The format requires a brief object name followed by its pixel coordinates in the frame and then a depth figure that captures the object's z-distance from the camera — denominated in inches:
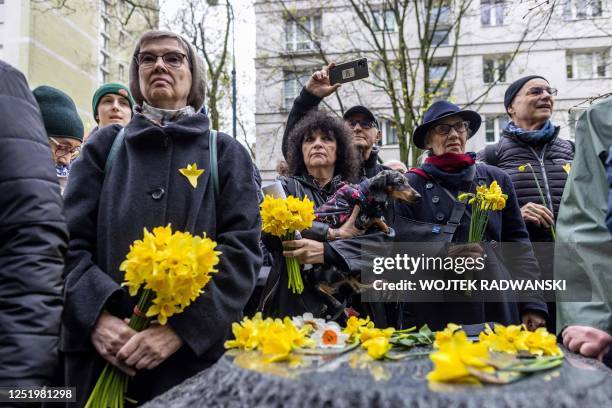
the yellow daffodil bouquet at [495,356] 38.7
